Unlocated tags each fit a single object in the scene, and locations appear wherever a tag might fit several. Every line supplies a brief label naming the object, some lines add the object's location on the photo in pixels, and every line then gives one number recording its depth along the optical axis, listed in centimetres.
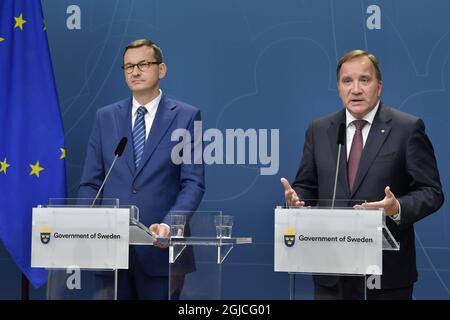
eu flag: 1073
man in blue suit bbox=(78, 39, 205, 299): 941
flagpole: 1082
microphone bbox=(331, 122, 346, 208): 802
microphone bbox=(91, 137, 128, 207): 819
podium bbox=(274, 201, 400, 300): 679
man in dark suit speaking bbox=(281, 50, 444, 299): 820
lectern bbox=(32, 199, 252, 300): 700
